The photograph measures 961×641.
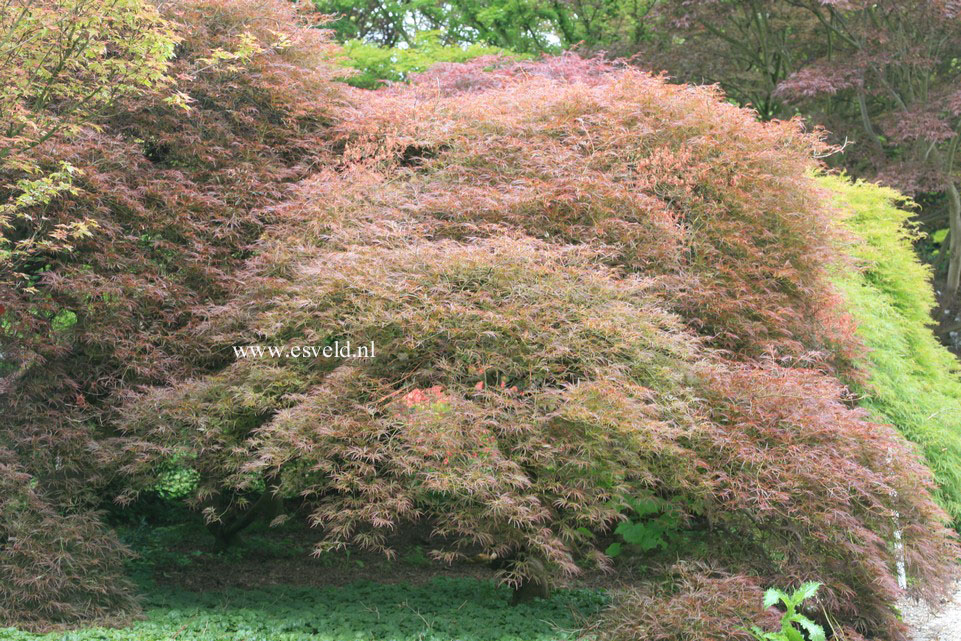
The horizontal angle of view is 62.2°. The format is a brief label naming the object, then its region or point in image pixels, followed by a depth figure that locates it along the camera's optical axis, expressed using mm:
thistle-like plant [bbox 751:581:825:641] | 4062
